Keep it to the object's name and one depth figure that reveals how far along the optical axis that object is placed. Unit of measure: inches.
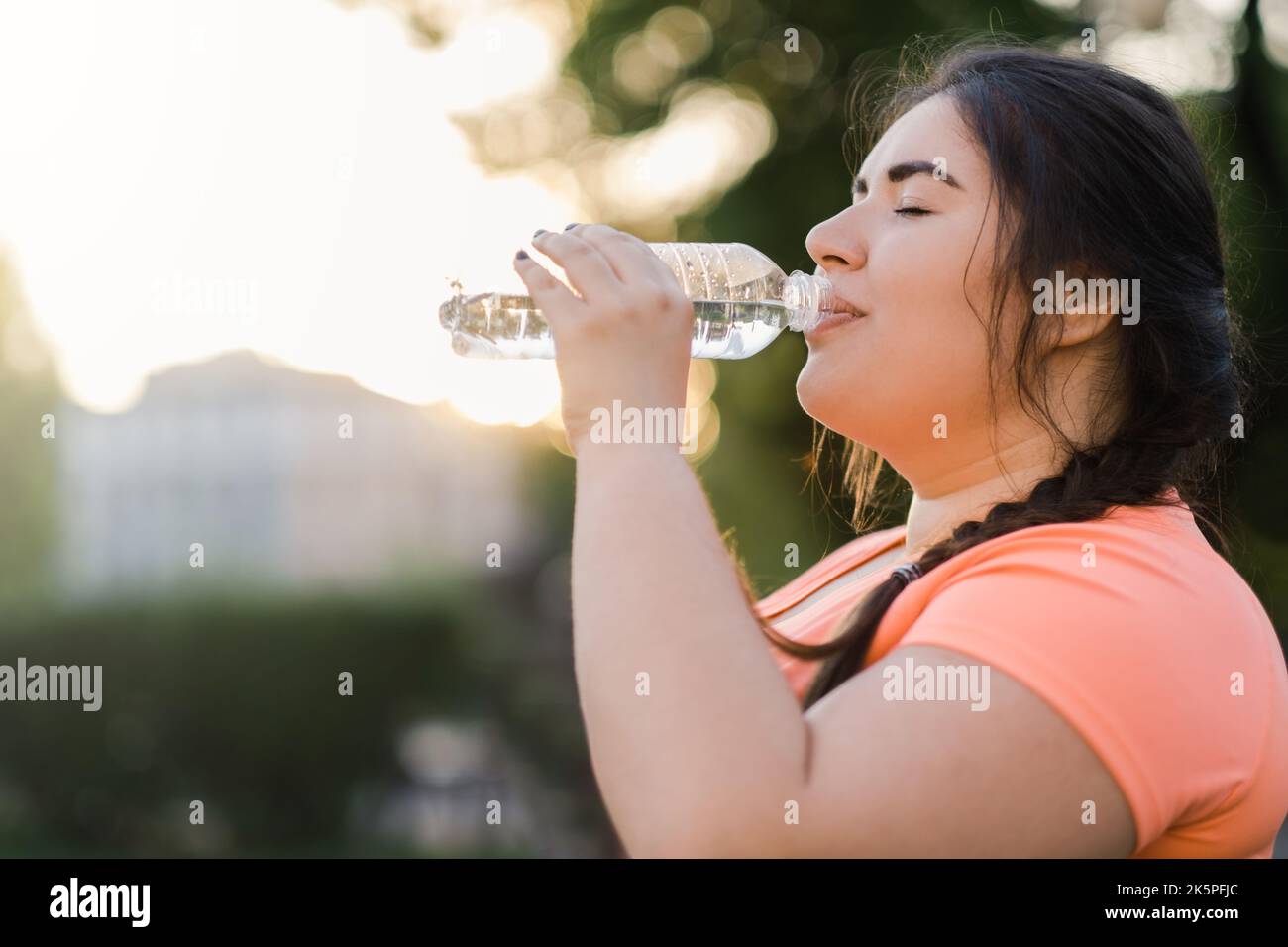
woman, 51.2
